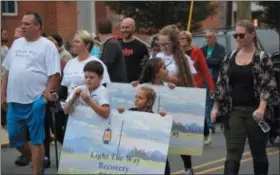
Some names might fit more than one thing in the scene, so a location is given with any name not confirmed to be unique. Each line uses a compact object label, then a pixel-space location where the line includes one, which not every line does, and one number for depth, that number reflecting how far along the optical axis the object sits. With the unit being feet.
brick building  127.76
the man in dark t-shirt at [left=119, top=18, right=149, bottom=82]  43.34
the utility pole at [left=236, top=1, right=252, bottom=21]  94.02
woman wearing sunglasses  32.58
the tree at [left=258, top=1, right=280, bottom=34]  127.83
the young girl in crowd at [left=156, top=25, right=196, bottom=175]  37.65
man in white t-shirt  36.82
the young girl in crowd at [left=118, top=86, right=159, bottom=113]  30.88
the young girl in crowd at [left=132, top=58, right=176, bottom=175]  34.70
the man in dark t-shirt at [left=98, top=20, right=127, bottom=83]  40.68
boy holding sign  31.24
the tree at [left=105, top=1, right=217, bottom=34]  124.41
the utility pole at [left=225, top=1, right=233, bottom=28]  148.55
